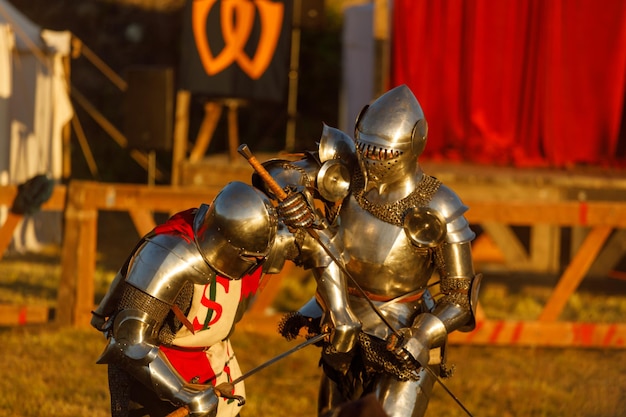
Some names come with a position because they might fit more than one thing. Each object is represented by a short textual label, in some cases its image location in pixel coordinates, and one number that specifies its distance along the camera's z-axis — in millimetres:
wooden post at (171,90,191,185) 17500
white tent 19281
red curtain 19609
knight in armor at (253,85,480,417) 7445
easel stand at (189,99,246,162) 18828
